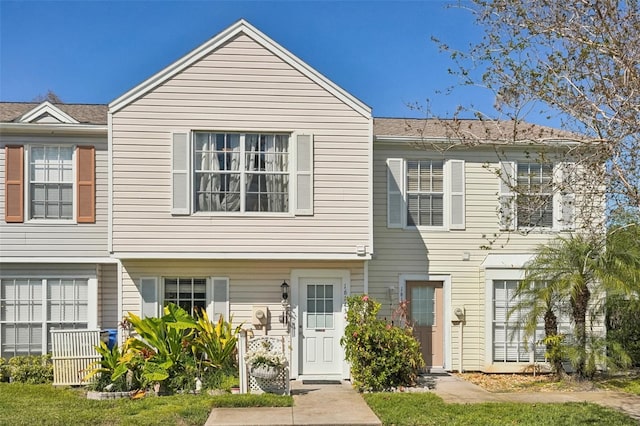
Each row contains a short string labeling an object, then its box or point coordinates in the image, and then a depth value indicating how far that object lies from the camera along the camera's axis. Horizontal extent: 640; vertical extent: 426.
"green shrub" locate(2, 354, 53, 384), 13.12
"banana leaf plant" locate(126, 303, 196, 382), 12.17
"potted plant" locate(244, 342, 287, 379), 11.79
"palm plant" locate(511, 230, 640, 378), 12.82
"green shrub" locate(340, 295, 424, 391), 12.39
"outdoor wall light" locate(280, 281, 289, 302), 13.49
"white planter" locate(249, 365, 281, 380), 11.77
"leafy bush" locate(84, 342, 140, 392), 12.02
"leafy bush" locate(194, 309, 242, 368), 12.47
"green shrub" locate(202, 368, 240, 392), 12.21
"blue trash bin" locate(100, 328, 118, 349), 13.30
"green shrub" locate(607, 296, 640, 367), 14.34
